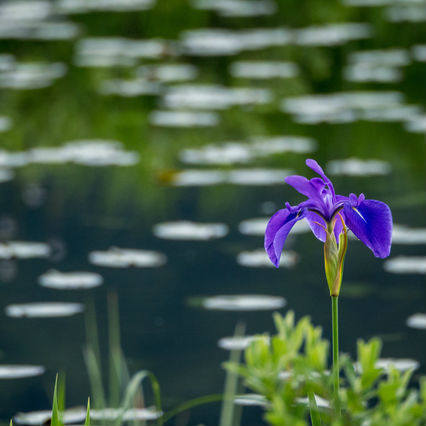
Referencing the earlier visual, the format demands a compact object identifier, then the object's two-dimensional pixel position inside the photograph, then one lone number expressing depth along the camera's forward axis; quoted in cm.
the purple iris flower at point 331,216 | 699
